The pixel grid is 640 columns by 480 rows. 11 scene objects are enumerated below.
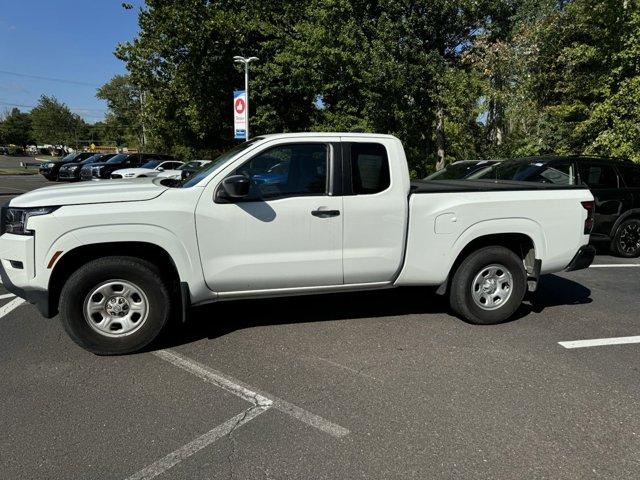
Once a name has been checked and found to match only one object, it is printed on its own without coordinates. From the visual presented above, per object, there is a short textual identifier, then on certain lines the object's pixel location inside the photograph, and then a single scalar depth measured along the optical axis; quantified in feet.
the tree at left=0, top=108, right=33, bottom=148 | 354.74
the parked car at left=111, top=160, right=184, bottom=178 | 62.02
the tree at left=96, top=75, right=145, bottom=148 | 240.94
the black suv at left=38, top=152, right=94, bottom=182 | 91.85
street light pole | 74.60
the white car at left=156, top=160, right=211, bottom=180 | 65.52
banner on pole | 69.10
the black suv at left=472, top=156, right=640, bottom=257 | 26.32
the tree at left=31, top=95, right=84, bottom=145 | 255.70
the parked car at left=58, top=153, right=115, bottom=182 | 84.54
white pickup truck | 12.95
